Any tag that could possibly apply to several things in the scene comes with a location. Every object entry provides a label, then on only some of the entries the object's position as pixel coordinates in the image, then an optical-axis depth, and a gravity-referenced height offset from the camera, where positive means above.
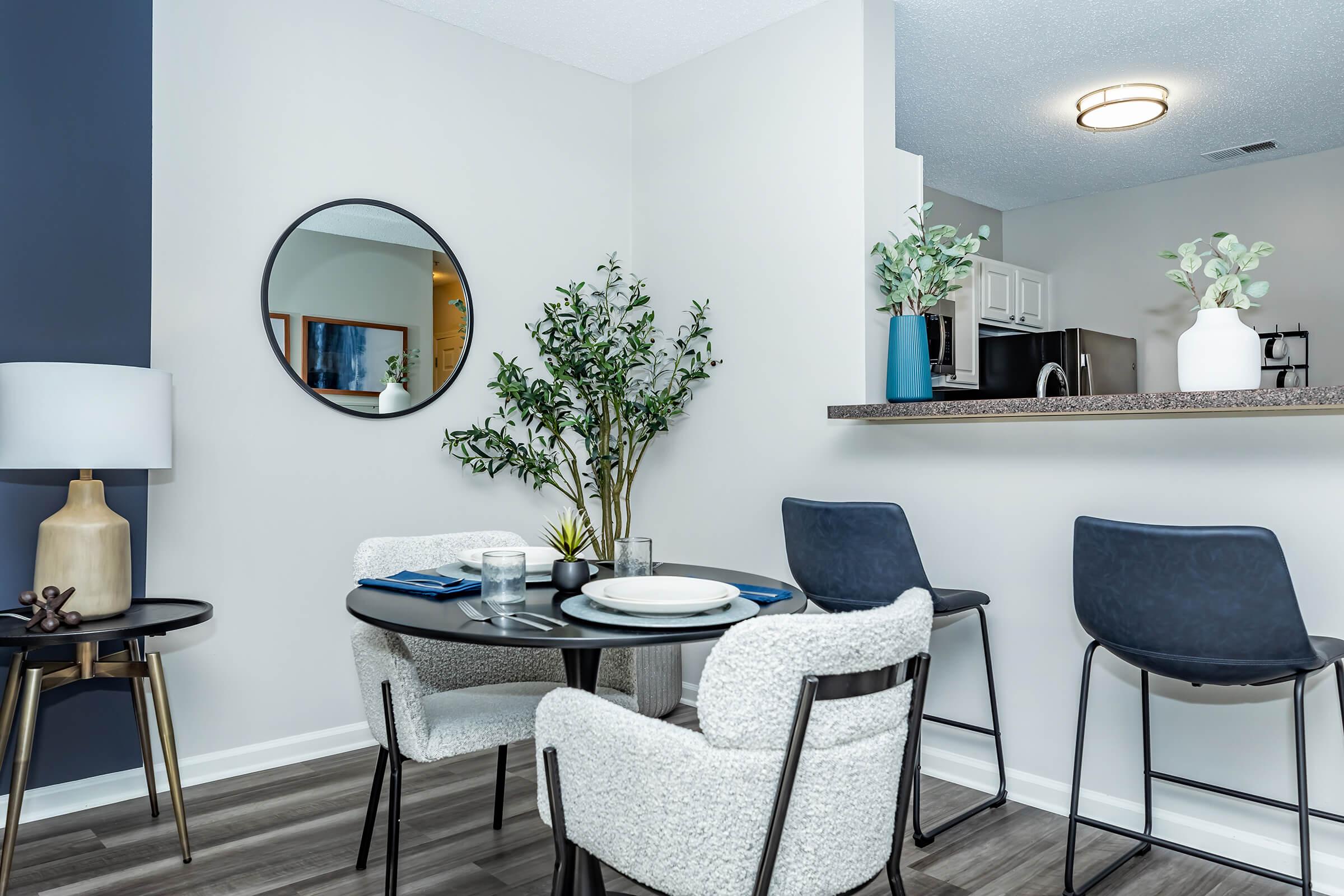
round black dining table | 1.49 -0.28
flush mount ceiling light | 3.95 +1.54
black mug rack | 4.94 +0.58
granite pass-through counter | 2.00 +0.14
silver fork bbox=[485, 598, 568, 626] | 1.68 -0.27
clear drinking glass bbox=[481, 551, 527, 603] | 1.75 -0.21
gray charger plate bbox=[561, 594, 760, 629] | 1.58 -0.27
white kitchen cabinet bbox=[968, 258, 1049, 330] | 5.39 +1.03
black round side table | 2.11 -0.52
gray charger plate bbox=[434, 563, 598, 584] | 2.09 -0.25
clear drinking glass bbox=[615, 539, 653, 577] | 2.04 -0.21
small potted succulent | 1.94 -0.20
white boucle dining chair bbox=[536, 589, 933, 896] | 1.26 -0.44
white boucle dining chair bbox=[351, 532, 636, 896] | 1.92 -0.55
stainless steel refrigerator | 4.94 +0.56
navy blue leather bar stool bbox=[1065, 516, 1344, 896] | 1.81 -0.30
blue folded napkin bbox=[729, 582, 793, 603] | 1.86 -0.27
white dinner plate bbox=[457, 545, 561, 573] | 2.12 -0.22
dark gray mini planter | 1.94 -0.24
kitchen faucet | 4.64 +0.45
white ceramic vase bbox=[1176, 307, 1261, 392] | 2.22 +0.27
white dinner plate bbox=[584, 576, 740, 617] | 1.61 -0.25
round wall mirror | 3.08 +0.56
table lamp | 2.14 +0.05
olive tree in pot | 3.57 +0.26
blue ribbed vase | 2.93 +0.33
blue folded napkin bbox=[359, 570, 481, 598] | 1.89 -0.26
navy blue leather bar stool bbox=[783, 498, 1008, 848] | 2.37 -0.25
